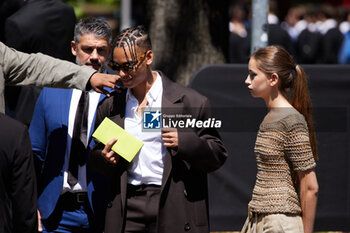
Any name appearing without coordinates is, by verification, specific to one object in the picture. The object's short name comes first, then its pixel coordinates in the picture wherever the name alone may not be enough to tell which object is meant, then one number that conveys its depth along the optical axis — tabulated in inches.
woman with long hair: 319.3
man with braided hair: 329.1
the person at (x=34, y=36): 467.5
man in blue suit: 361.4
